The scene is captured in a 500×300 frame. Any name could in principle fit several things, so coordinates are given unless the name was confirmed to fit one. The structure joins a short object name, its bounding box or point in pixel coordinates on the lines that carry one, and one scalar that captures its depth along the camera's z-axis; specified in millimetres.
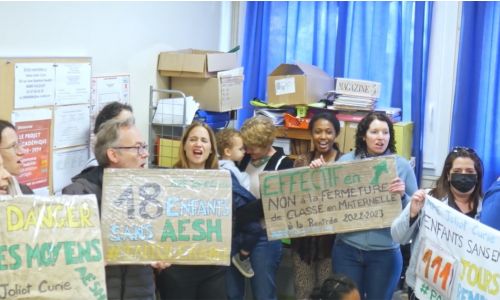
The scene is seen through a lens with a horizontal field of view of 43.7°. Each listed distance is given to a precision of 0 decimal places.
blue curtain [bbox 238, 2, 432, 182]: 4414
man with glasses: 2355
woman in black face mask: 2656
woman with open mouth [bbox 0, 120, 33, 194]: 2426
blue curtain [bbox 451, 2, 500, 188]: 4152
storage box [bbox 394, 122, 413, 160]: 4227
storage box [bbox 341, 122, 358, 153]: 4230
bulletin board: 2977
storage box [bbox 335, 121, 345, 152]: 4266
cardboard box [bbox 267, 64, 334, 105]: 4270
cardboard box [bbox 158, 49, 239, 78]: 4117
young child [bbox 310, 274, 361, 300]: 2330
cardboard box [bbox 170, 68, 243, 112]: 4215
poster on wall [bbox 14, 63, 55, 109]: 2998
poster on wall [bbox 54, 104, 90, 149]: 3285
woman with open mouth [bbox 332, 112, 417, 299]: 2986
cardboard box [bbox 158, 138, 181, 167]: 4008
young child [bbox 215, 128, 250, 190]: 3260
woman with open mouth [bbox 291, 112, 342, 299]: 3326
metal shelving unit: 4031
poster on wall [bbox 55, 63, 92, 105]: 3259
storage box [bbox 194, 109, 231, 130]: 4215
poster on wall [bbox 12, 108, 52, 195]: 3047
